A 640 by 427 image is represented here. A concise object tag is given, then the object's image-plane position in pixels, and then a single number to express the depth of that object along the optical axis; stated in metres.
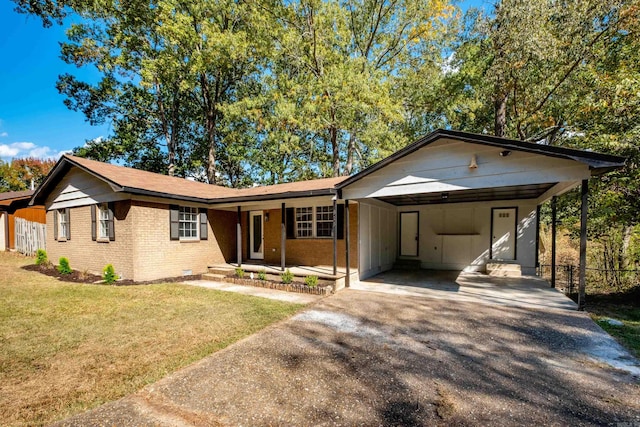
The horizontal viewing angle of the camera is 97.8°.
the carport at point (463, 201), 5.57
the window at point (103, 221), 9.39
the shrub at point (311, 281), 7.41
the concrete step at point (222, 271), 9.49
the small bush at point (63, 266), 9.60
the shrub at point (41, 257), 11.24
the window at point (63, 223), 10.98
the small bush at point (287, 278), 7.92
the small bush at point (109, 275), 8.36
